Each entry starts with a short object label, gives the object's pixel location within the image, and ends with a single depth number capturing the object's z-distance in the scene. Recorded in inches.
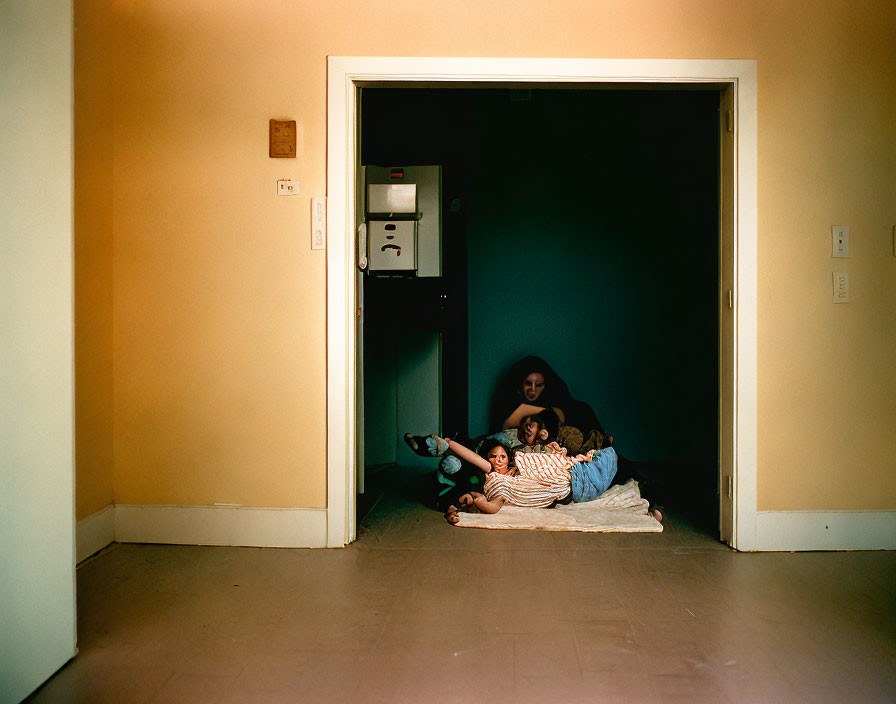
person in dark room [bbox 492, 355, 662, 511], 140.3
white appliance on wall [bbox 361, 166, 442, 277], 141.2
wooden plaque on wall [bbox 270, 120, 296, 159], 103.8
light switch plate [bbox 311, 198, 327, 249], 104.0
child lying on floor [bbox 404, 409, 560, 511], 122.2
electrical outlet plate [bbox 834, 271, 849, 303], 103.4
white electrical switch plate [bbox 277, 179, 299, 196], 104.3
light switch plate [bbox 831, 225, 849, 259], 103.3
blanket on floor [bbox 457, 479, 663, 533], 113.5
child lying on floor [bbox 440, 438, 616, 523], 126.6
